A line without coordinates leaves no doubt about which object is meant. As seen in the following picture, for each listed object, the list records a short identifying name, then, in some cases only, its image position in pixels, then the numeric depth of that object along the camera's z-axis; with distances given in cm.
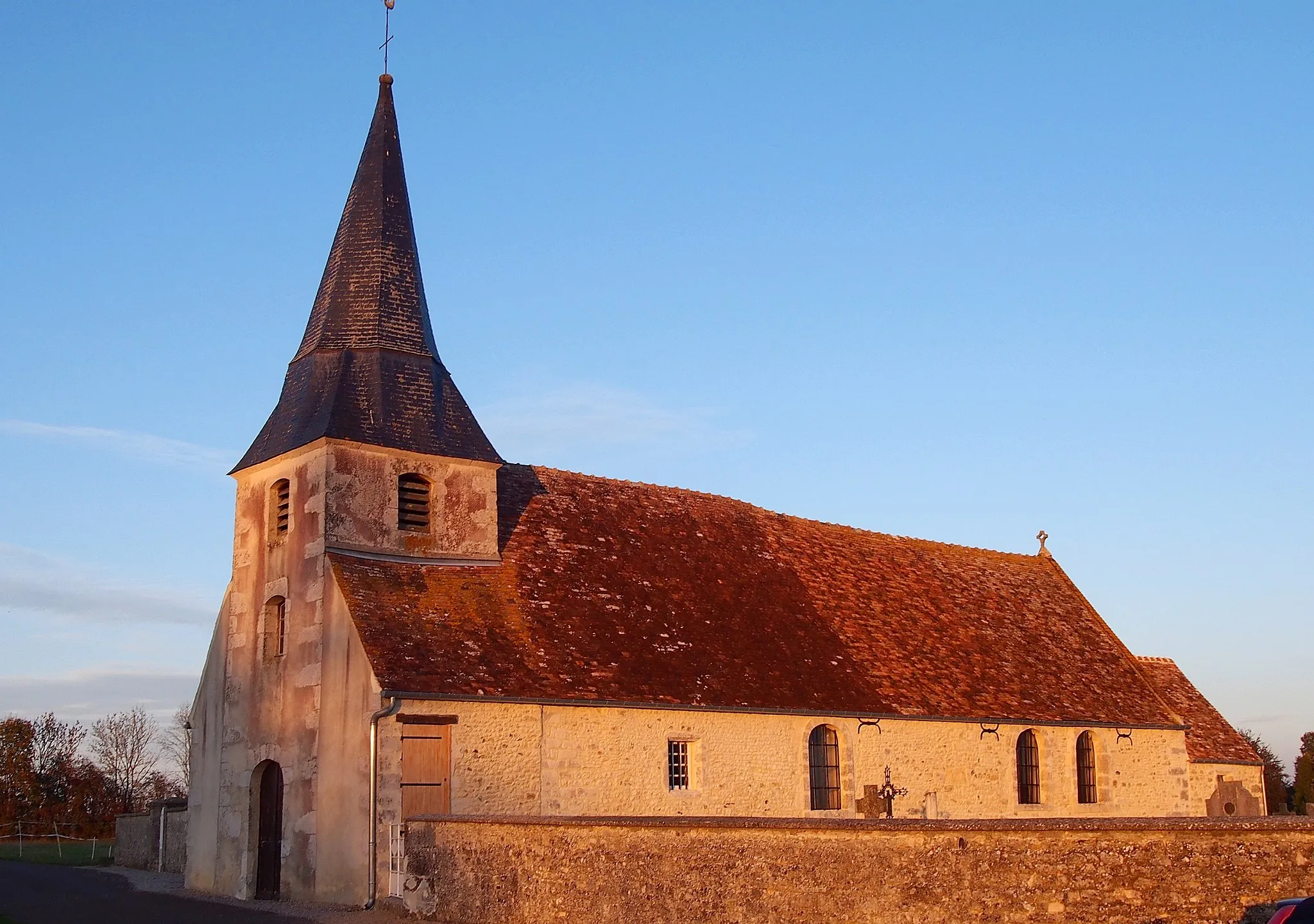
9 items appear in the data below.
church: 2002
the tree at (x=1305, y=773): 4047
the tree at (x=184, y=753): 5961
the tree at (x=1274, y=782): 4031
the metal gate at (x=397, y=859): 1805
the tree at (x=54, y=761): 4822
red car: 877
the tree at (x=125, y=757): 5762
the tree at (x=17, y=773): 4641
